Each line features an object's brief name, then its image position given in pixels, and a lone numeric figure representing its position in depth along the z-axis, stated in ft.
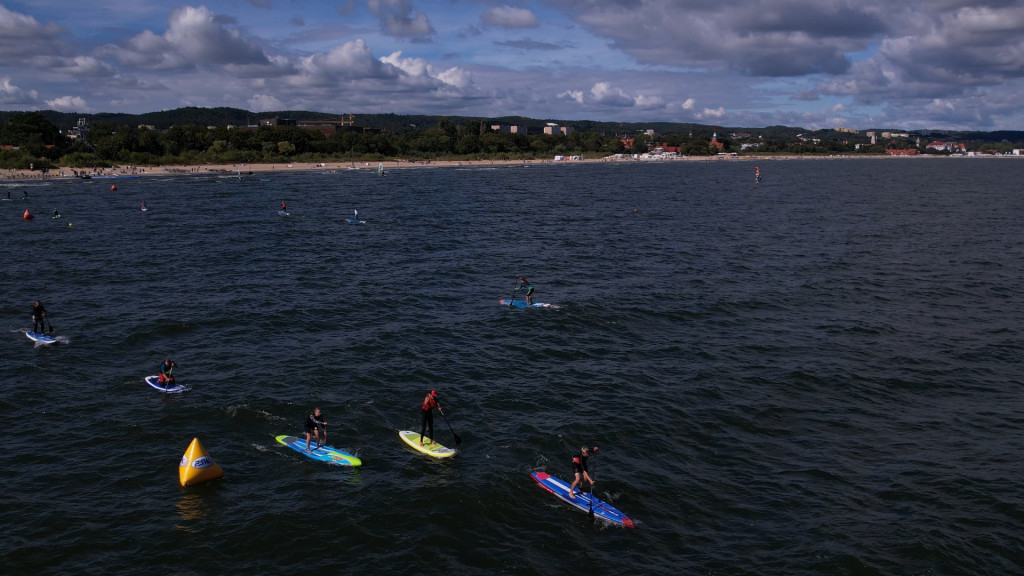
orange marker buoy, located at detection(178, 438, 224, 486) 81.76
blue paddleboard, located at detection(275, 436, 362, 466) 88.02
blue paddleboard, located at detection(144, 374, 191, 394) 108.27
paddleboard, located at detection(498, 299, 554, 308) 159.45
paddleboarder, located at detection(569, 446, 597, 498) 79.97
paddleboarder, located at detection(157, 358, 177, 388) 108.88
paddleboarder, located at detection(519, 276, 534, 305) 159.33
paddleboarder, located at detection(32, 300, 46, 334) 130.71
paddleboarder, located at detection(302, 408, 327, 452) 89.66
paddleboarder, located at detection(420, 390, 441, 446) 91.30
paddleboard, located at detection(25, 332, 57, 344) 130.41
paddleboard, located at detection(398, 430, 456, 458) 90.43
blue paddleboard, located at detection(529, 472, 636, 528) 76.18
